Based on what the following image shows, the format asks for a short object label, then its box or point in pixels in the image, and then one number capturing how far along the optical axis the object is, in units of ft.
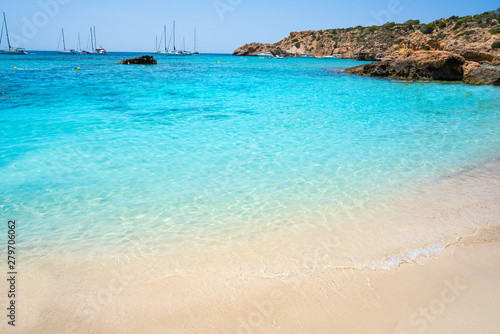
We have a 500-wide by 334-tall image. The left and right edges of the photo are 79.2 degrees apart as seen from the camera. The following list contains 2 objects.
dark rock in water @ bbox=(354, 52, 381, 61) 241.88
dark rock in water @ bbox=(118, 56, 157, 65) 155.84
